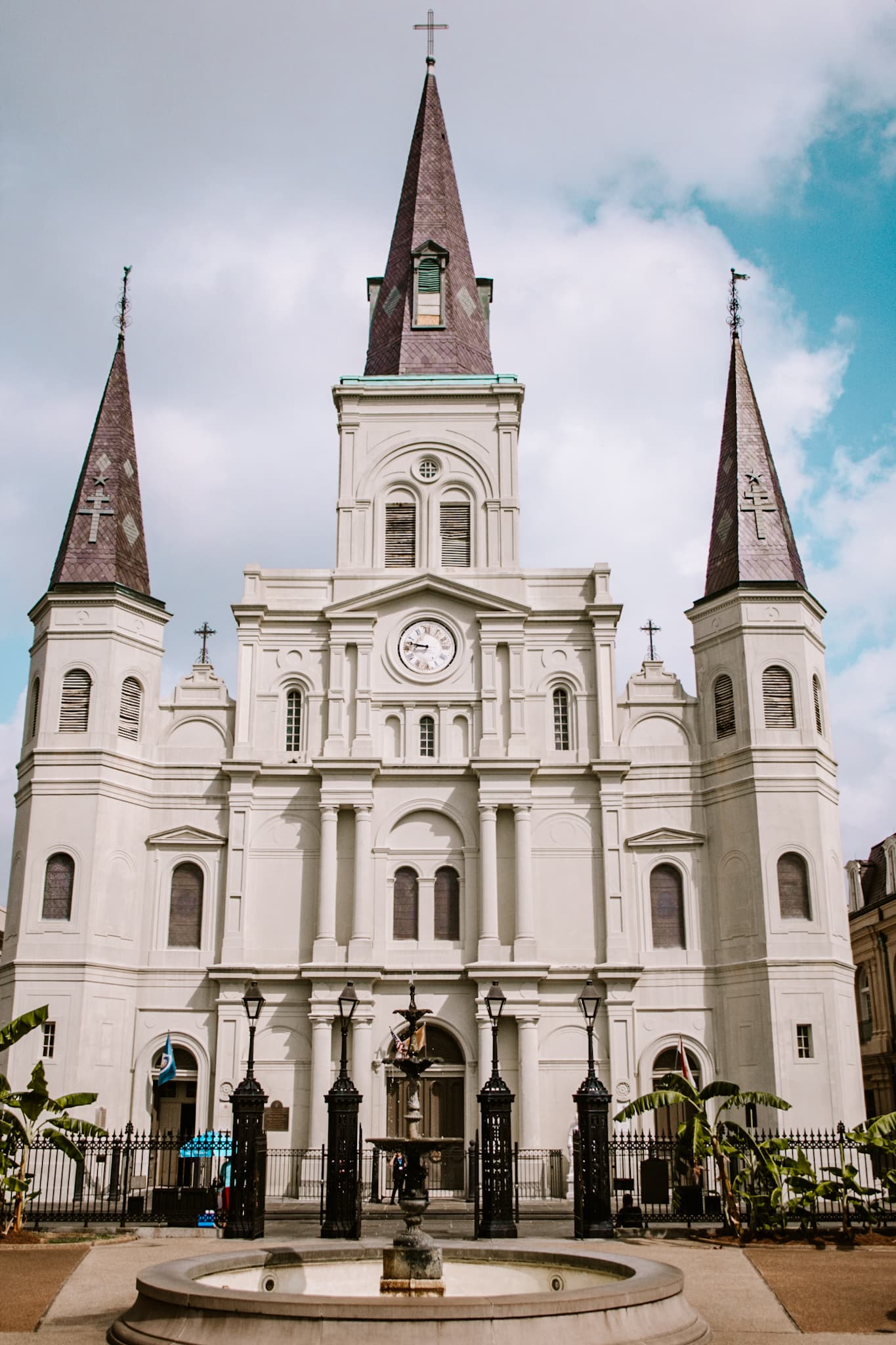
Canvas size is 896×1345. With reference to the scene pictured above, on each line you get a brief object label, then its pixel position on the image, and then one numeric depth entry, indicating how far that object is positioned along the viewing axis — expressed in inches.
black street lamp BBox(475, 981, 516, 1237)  853.8
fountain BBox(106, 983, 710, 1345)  450.3
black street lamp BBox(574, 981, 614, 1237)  853.8
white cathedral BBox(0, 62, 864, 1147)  1326.3
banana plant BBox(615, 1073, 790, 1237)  892.6
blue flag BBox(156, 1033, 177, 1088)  1306.6
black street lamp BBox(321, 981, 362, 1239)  868.0
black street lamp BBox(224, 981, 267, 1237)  865.5
